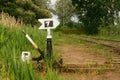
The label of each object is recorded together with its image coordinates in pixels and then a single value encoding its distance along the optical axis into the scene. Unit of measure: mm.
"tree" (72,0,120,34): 49031
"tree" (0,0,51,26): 29152
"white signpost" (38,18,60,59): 8219
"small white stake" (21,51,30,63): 7180
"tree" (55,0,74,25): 81688
